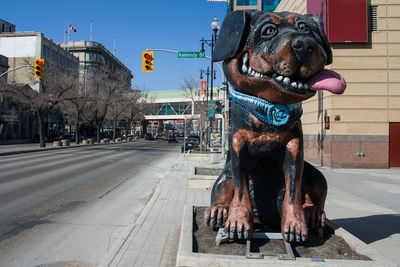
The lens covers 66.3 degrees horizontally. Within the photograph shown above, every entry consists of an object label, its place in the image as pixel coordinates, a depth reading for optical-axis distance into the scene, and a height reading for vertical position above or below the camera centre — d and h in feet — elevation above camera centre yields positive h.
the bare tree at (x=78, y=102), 95.89 +9.89
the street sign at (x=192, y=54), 51.59 +13.09
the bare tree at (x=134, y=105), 169.70 +15.24
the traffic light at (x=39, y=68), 63.72 +13.07
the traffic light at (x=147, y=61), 55.09 +12.72
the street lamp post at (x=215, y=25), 53.93 +18.98
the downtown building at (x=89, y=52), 255.09 +67.10
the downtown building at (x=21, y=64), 139.89 +38.62
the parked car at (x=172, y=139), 162.91 -4.00
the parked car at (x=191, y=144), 93.10 -3.86
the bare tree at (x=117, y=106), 137.55 +12.52
